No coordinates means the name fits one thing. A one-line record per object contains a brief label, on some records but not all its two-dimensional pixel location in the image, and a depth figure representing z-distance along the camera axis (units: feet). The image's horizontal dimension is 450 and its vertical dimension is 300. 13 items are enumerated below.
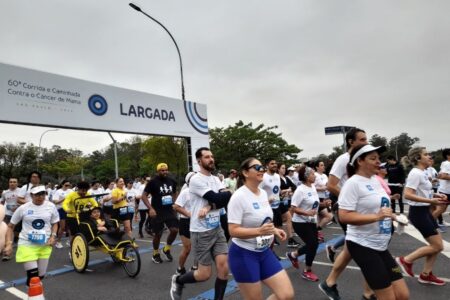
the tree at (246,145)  146.61
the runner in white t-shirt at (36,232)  16.74
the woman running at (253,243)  10.41
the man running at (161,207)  24.34
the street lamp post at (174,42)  51.73
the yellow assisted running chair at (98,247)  21.14
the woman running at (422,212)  15.67
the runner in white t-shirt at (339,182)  14.14
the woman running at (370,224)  10.05
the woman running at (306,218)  18.17
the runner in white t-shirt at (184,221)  18.80
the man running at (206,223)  14.39
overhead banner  34.81
